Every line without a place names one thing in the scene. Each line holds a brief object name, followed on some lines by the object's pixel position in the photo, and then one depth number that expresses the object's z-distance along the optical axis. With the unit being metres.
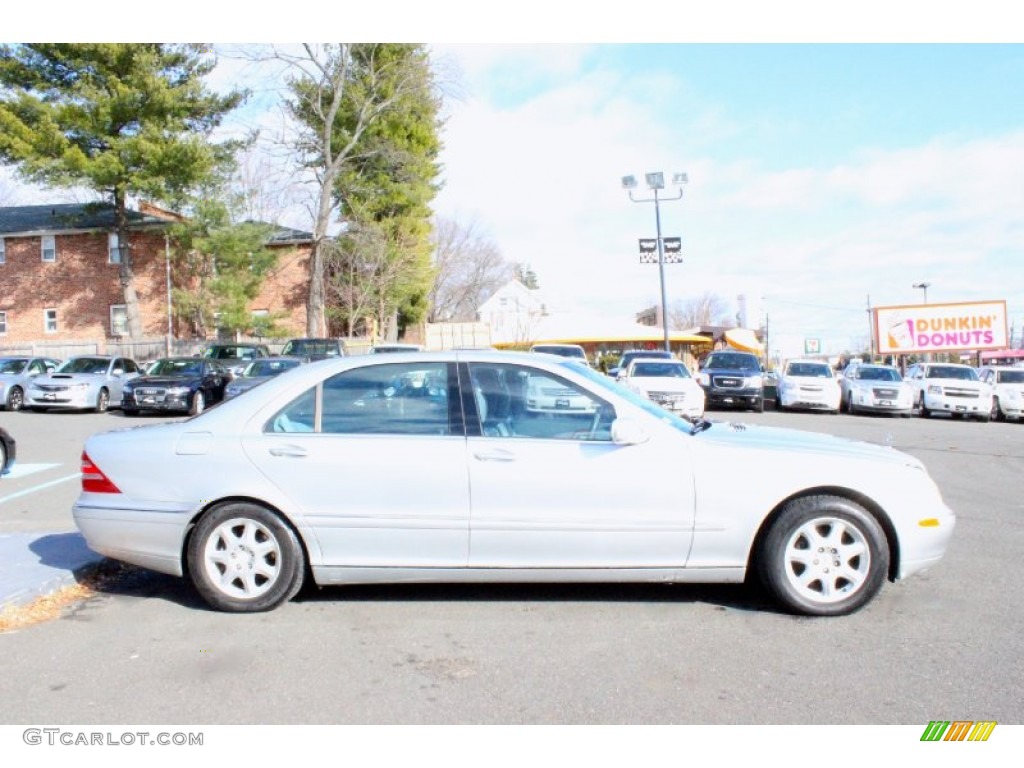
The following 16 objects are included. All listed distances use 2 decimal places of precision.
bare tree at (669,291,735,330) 106.50
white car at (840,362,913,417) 21.94
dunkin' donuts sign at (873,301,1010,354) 35.44
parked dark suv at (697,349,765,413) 21.80
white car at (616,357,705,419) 17.75
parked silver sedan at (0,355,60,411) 21.03
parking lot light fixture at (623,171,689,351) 30.45
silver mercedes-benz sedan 4.66
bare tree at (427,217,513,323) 60.97
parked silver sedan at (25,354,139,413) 19.70
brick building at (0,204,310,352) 36.84
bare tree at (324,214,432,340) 36.34
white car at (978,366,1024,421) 22.11
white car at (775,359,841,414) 22.48
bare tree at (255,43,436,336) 34.22
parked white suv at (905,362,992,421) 21.94
